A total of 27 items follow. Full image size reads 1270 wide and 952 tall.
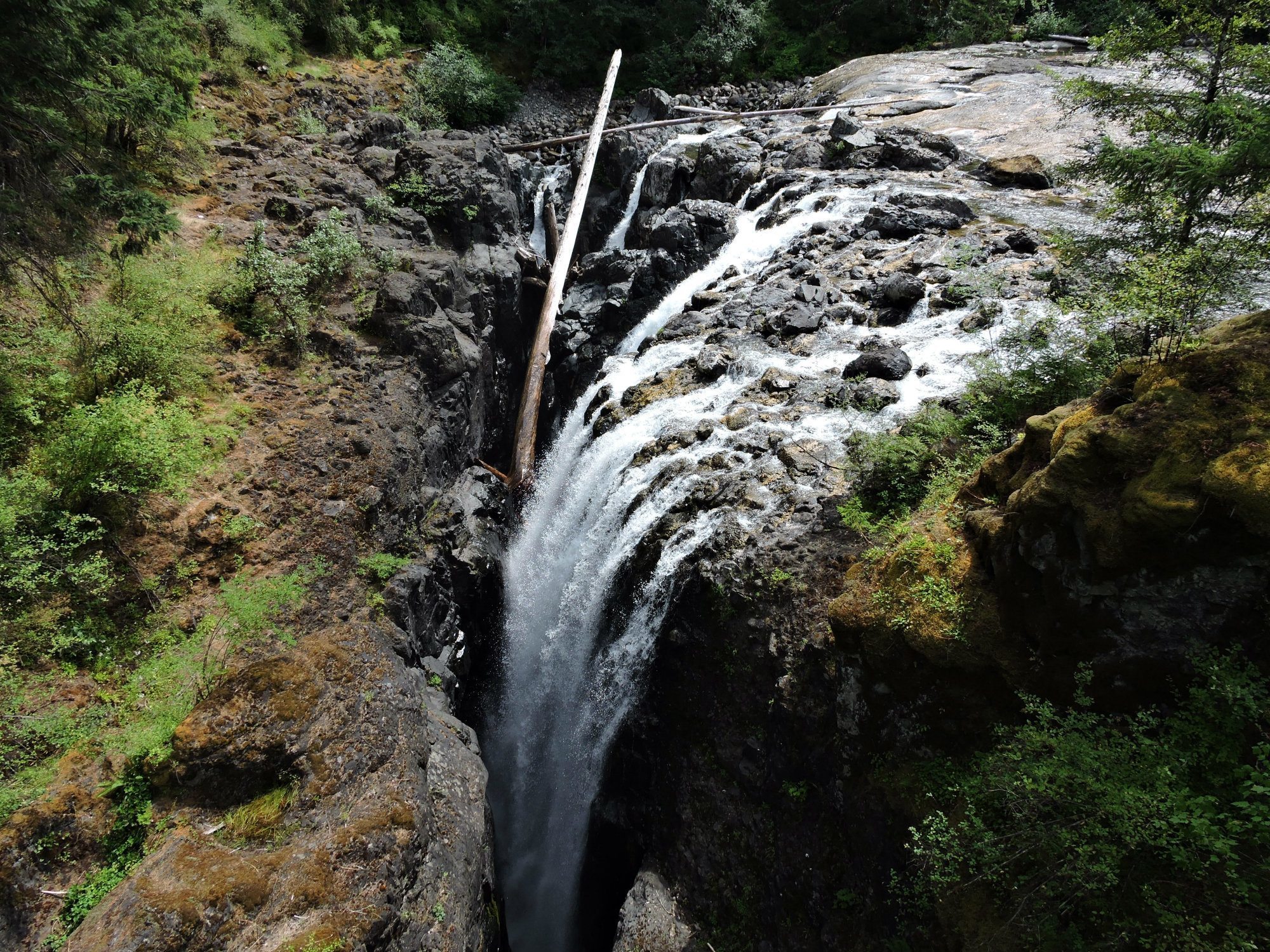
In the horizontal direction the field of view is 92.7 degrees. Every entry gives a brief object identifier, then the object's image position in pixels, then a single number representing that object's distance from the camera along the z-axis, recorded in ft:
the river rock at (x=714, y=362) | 37.09
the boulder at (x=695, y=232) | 51.55
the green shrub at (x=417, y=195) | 43.78
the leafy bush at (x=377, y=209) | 40.60
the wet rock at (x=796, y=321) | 37.81
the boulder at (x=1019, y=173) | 46.75
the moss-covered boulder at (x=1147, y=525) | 12.87
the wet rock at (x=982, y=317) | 32.30
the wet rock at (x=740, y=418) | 31.94
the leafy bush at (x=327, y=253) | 34.58
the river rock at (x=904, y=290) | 36.55
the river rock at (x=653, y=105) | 73.56
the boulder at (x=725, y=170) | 58.03
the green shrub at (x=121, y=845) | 16.02
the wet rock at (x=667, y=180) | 62.28
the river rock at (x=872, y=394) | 29.81
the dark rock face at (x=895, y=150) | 51.72
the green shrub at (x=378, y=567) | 27.86
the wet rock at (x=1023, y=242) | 37.32
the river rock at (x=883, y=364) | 31.19
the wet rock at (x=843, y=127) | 56.18
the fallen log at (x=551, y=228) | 61.82
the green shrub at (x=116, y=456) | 21.97
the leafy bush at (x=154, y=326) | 25.16
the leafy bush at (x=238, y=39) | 46.75
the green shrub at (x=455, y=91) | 65.51
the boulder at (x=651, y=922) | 22.03
